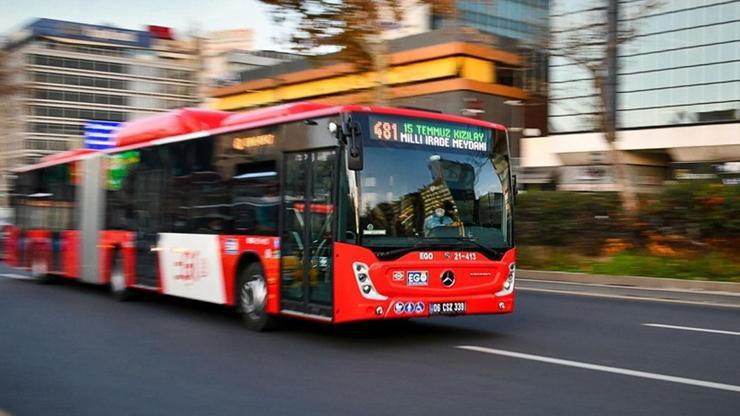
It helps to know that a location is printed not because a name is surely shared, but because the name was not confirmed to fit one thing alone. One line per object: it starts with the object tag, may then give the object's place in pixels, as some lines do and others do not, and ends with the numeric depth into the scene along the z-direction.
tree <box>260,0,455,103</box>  25.05
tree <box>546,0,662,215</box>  22.78
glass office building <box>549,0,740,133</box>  53.06
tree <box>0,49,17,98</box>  43.99
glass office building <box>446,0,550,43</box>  66.88
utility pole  22.44
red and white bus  9.56
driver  9.88
